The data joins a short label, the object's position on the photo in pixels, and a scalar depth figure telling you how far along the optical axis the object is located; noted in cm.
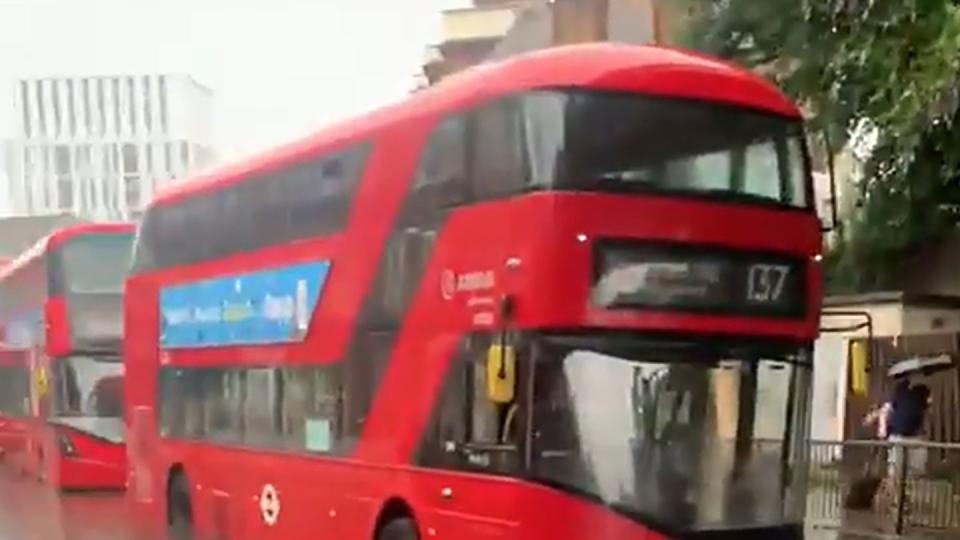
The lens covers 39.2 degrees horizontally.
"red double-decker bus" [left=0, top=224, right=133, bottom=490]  1555
